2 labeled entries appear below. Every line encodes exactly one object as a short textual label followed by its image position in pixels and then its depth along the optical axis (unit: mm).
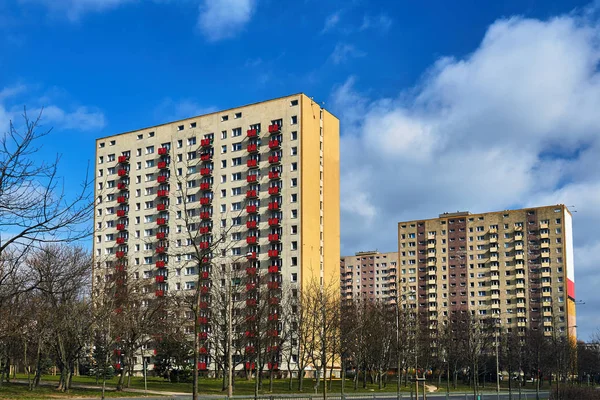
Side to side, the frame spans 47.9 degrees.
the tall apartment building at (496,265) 165500
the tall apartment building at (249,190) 109312
